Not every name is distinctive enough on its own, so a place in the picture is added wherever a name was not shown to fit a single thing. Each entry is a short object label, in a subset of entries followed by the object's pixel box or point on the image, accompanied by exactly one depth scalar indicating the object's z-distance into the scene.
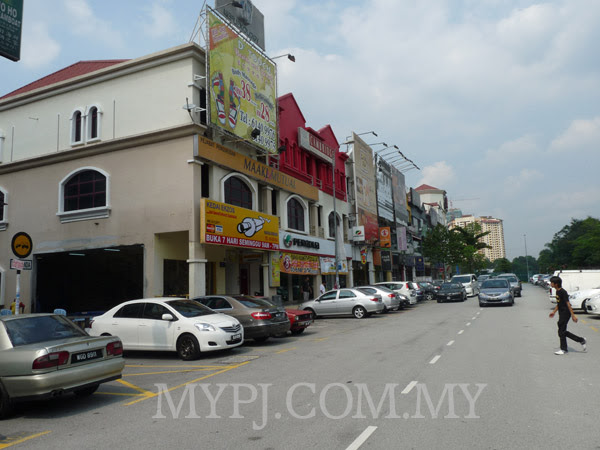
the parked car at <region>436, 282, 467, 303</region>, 34.78
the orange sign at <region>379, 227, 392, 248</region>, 46.44
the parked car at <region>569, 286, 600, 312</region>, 20.56
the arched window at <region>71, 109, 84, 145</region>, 25.09
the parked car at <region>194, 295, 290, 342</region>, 14.17
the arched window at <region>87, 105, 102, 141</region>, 24.52
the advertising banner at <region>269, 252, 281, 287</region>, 26.74
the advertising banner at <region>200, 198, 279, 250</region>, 20.88
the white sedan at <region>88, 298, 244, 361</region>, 11.61
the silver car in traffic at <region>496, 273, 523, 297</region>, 37.09
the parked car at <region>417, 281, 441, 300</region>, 40.28
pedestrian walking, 10.55
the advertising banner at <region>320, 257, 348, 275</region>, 33.75
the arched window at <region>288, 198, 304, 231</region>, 30.80
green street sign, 10.51
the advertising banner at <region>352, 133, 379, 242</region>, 42.59
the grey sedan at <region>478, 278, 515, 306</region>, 26.89
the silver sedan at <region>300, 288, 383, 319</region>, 23.53
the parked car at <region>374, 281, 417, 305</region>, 31.20
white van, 22.78
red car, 16.88
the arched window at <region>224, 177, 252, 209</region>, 24.12
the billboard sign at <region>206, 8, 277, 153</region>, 22.02
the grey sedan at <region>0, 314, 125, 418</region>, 6.58
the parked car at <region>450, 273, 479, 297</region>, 39.93
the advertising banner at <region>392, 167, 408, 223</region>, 56.10
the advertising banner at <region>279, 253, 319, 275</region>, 28.16
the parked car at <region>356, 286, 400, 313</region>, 25.51
